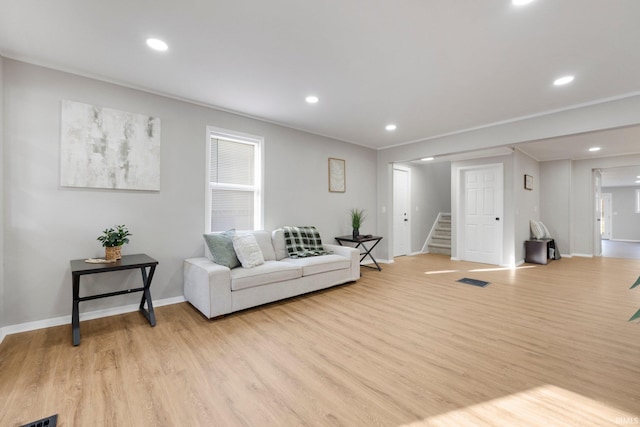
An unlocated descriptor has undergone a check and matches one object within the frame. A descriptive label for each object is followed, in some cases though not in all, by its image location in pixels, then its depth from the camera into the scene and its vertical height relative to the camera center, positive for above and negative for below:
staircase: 7.12 -0.50
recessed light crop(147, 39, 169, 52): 2.23 +1.40
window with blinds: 3.71 +0.48
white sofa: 2.86 -0.72
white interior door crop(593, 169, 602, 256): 6.66 +0.02
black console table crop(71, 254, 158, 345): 2.36 -0.48
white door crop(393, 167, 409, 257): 6.68 +0.15
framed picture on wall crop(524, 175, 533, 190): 5.96 +0.79
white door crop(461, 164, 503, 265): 5.67 +0.08
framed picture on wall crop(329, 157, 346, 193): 5.03 +0.77
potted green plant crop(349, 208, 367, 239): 5.02 -0.09
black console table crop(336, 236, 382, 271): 4.76 -0.39
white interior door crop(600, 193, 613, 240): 11.24 +0.15
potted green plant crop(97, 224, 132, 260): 2.70 -0.26
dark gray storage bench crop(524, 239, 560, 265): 5.71 -0.68
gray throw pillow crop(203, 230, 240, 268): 3.15 -0.38
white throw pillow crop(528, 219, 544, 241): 6.11 -0.26
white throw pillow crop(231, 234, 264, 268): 3.23 -0.41
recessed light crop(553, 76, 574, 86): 2.77 +1.39
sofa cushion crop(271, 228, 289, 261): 3.92 -0.40
